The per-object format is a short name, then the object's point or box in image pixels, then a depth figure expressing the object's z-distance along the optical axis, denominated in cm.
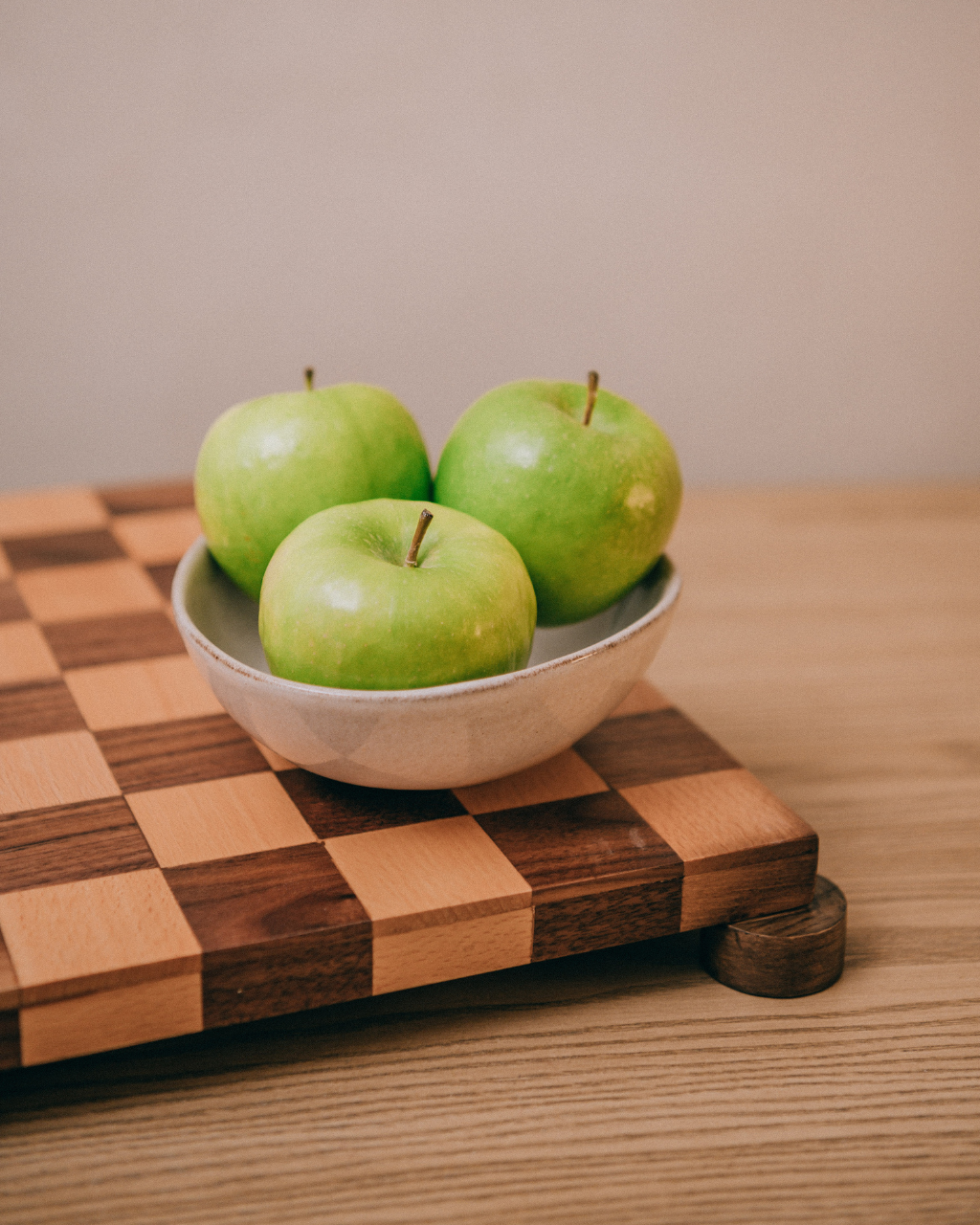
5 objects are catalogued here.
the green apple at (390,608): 41
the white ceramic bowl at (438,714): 41
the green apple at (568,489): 49
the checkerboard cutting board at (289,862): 38
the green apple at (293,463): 51
